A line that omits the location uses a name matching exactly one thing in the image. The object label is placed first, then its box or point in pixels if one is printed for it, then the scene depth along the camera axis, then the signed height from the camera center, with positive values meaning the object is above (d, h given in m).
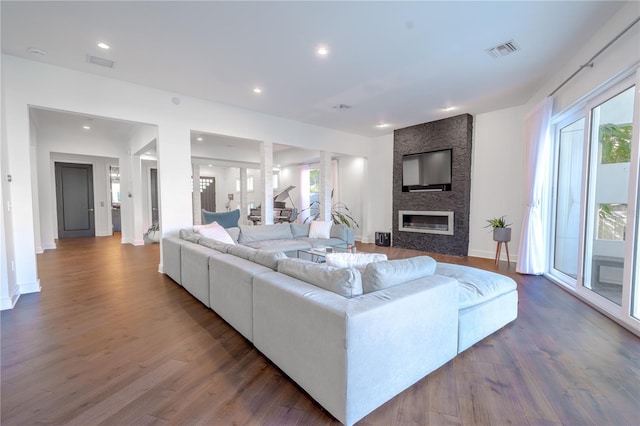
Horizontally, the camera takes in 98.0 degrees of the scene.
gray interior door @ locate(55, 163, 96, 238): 8.23 -0.09
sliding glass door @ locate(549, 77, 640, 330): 2.53 -0.03
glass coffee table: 4.02 -0.92
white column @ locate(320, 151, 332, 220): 6.84 +0.32
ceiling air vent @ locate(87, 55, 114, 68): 3.34 +1.67
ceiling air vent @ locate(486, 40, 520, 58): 3.07 +1.70
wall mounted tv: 5.99 +0.61
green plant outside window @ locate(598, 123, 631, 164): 2.85 +0.61
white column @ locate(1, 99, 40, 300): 3.27 -0.03
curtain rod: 2.34 +1.46
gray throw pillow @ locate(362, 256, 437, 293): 1.75 -0.49
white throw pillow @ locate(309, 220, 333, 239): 5.48 -0.62
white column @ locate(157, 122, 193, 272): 4.40 +0.32
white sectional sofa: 1.41 -0.77
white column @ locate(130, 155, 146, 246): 7.15 -0.05
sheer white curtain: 4.12 -0.09
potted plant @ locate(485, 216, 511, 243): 4.69 -0.56
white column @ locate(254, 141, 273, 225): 5.70 +0.37
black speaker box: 7.11 -1.04
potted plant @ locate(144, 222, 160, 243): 7.39 -0.96
